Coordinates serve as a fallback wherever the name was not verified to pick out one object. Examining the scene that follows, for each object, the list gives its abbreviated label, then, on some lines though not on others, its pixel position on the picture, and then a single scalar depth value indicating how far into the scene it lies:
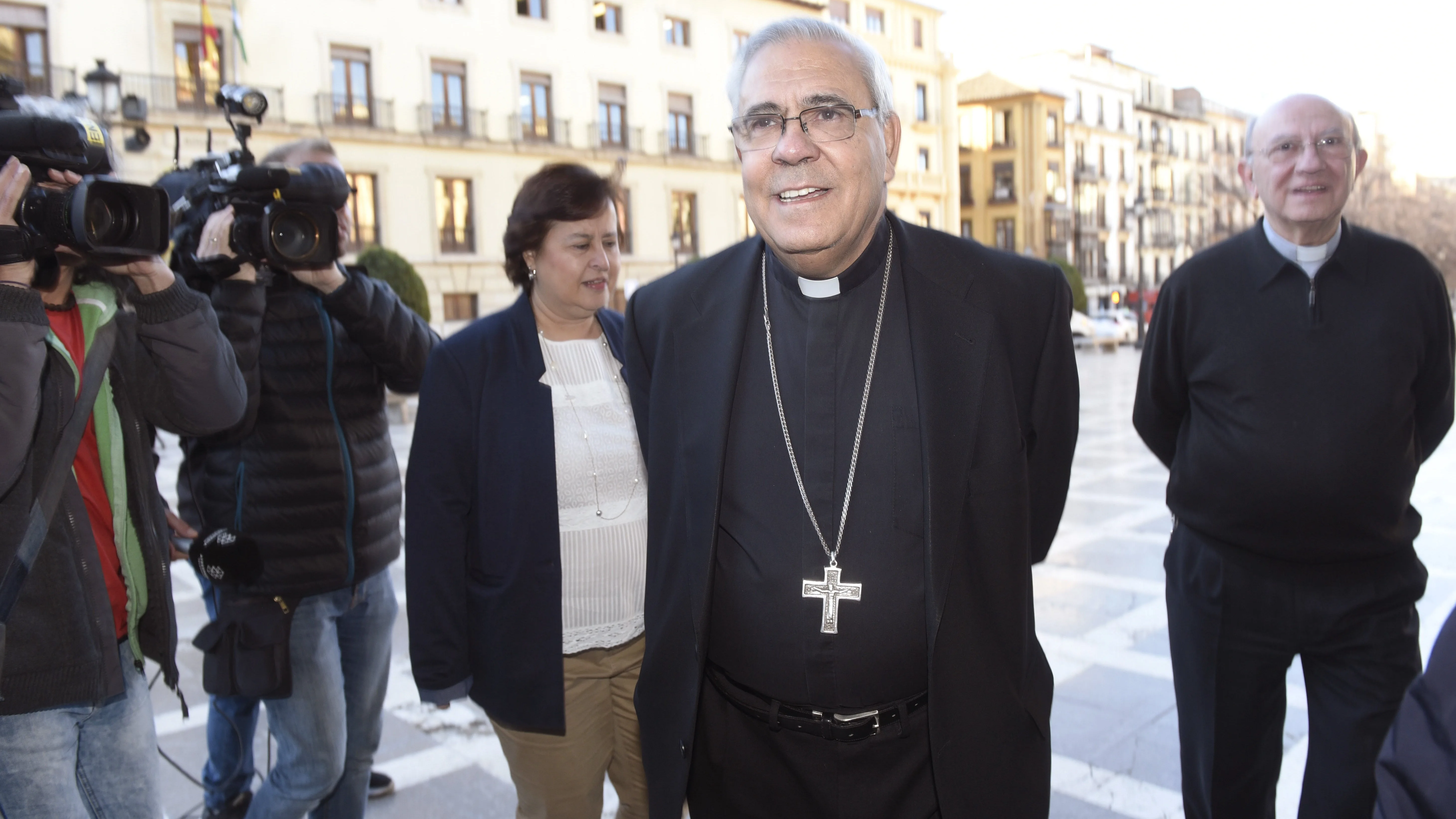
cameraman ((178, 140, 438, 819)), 2.66
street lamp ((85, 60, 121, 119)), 10.14
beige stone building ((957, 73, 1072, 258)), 53.94
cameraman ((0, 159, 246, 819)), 1.91
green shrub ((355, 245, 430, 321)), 17.14
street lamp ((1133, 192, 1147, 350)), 30.36
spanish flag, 20.98
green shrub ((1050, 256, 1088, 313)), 37.97
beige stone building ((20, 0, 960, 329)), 23.23
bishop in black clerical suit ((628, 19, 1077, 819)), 1.87
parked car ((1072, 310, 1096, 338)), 32.50
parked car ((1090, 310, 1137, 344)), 33.44
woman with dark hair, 2.44
